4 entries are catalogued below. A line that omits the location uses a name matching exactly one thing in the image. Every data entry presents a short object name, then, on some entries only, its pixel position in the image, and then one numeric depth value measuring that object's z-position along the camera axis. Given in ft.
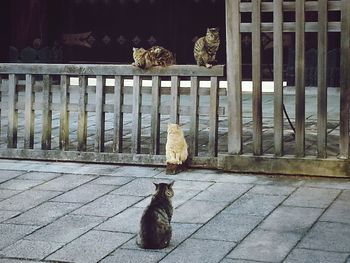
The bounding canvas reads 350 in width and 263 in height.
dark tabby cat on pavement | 16.37
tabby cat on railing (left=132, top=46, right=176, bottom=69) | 26.50
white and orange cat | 25.29
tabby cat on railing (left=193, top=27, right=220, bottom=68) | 26.09
